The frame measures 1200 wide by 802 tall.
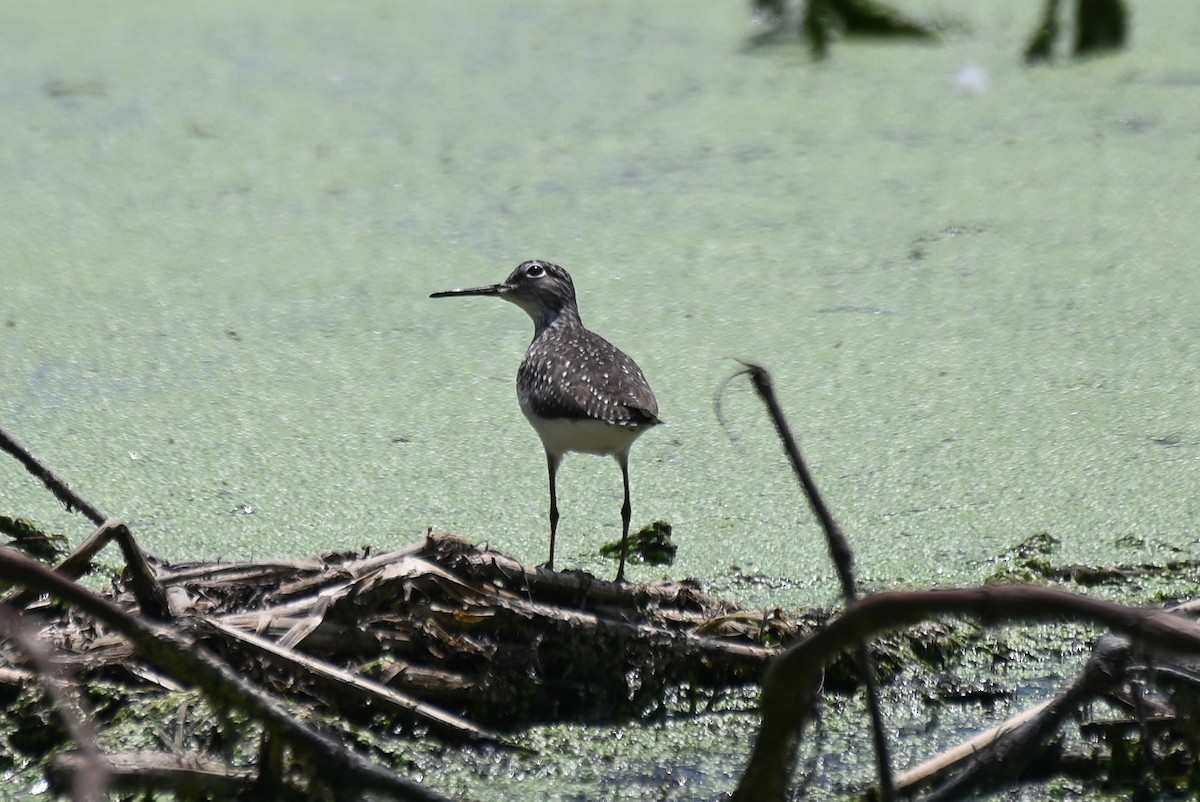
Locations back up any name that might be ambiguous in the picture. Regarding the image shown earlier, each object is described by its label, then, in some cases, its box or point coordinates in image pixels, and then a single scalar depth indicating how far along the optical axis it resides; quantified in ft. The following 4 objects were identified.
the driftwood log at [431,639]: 27.75
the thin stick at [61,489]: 27.85
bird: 28.02
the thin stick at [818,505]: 21.63
